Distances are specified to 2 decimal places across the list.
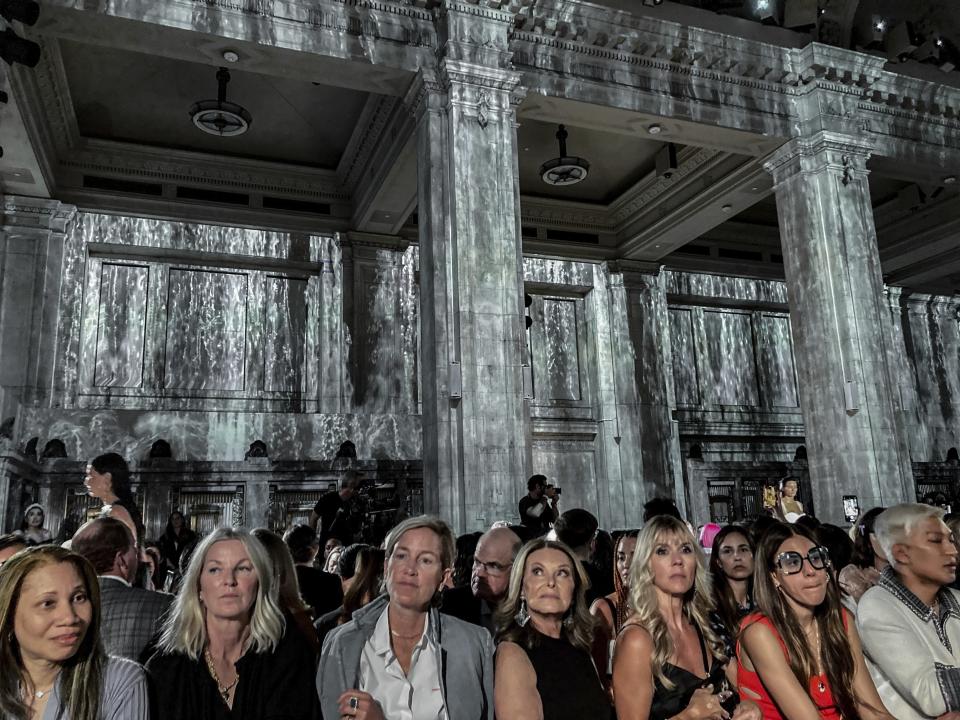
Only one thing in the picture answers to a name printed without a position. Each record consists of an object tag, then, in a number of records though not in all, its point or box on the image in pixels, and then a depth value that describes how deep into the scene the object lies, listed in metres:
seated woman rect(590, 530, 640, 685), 3.62
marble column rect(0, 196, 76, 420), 12.72
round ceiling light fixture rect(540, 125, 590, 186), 14.17
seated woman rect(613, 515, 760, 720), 2.94
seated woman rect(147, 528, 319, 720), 2.81
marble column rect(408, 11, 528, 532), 8.77
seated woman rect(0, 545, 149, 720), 2.55
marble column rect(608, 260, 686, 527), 16.30
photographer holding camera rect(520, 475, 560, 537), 8.10
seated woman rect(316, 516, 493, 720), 2.91
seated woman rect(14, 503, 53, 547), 9.21
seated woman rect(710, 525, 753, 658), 4.00
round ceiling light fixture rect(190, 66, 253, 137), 12.09
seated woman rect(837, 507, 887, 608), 4.47
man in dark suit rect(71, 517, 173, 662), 3.31
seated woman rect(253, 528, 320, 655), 3.50
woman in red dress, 3.10
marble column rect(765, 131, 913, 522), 11.00
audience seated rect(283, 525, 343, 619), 4.82
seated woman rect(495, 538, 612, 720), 2.96
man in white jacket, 3.38
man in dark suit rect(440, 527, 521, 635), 4.02
